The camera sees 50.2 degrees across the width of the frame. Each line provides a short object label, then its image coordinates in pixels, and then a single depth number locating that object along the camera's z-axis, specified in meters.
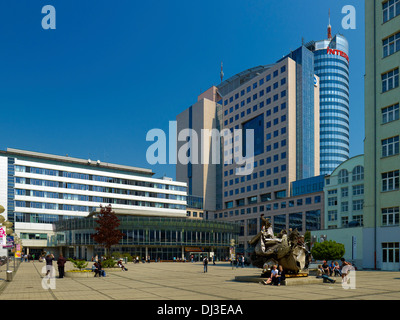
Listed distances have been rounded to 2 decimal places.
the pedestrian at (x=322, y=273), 27.54
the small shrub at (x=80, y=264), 35.28
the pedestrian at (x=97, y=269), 35.47
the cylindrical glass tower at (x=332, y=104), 149.12
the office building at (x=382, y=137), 48.34
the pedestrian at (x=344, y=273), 27.95
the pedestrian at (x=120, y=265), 44.84
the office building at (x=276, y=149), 110.94
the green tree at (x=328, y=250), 45.41
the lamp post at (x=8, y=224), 34.41
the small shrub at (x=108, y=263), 43.97
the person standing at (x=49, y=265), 30.26
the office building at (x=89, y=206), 85.88
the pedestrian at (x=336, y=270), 34.42
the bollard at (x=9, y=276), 29.82
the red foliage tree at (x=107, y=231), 59.94
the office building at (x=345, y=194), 83.31
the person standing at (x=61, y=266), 33.69
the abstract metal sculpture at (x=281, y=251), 28.64
